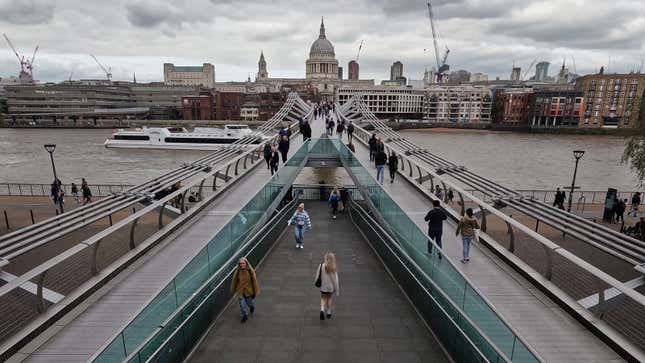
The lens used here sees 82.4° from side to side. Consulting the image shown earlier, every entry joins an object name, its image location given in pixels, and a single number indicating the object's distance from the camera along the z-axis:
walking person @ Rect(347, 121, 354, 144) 15.68
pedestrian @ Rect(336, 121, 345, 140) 18.50
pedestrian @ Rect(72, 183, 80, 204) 17.03
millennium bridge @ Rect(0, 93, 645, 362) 4.09
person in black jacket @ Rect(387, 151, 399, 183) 10.74
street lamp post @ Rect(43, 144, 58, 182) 14.65
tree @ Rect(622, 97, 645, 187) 11.90
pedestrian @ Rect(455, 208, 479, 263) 5.76
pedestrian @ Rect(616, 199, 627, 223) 14.20
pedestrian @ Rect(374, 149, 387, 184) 10.33
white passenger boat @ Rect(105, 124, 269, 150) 44.81
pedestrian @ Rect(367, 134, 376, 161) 13.26
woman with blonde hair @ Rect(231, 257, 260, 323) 5.06
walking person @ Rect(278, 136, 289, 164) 12.19
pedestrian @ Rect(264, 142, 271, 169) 11.48
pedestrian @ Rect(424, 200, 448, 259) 5.99
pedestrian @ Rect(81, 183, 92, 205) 14.61
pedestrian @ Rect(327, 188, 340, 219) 12.02
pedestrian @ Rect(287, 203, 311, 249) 8.51
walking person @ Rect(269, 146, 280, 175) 11.33
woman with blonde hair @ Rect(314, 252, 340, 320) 5.14
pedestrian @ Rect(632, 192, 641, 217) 15.13
